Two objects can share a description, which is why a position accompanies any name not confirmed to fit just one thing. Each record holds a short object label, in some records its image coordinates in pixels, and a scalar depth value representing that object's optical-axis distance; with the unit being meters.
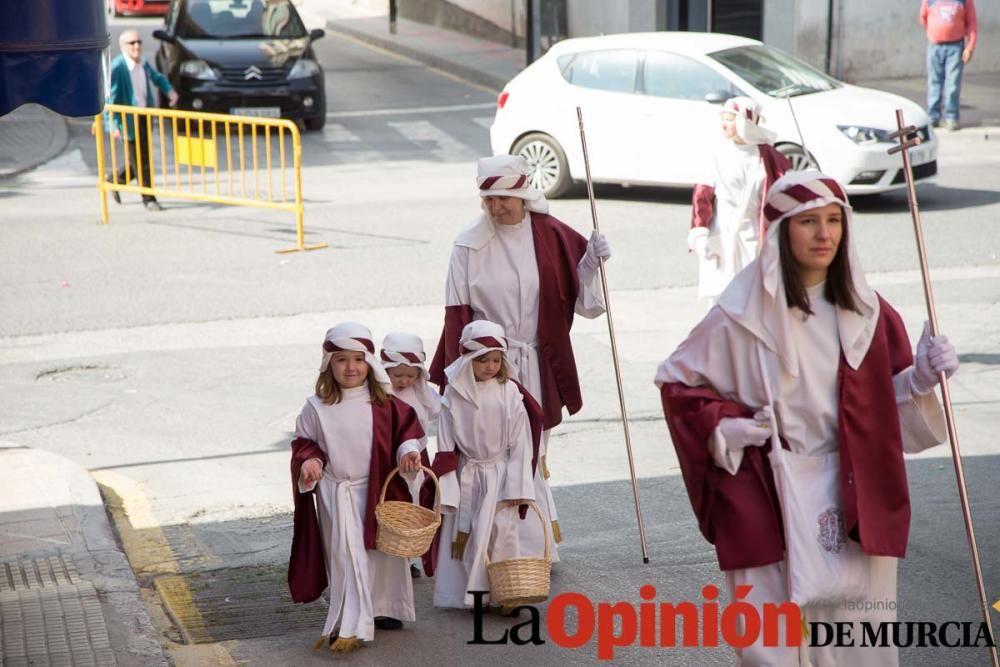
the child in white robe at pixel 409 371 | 6.86
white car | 15.39
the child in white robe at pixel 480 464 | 6.46
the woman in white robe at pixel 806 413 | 4.72
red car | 41.22
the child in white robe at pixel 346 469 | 6.15
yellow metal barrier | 15.09
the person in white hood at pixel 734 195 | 8.98
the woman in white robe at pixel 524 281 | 7.02
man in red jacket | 20.20
